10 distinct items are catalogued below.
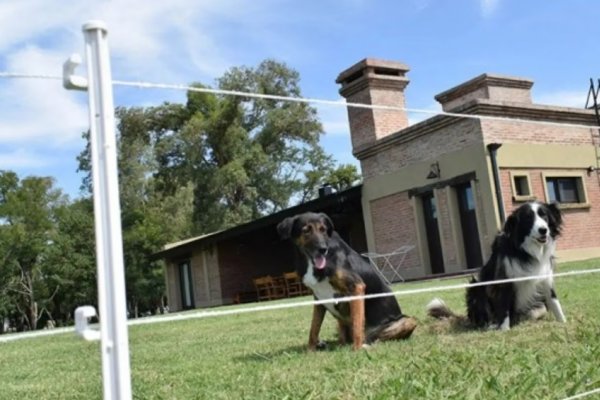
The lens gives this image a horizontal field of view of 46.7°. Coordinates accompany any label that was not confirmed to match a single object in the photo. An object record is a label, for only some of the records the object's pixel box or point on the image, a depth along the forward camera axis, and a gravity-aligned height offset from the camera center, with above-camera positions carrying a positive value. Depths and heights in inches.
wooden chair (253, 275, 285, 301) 918.4 +12.1
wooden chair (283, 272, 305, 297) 880.3 +11.5
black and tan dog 190.9 +1.6
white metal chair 746.8 +24.3
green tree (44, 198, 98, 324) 1535.4 +133.7
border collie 211.9 +0.6
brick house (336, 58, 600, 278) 674.2 +107.2
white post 66.9 +9.3
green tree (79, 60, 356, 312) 1471.5 +301.2
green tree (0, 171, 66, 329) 1563.7 +183.8
